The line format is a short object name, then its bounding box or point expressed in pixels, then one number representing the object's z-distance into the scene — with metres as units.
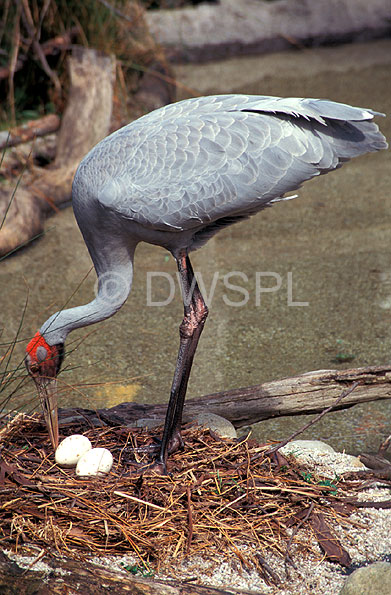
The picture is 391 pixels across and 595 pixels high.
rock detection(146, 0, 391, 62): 18.81
